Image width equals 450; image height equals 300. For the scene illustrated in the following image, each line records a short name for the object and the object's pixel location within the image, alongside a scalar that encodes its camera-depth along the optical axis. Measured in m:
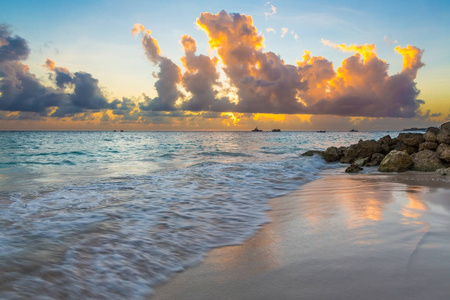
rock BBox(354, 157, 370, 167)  12.62
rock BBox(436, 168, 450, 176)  8.83
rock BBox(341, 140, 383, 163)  14.07
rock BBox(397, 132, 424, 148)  12.34
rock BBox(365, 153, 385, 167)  12.48
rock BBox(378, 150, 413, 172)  10.38
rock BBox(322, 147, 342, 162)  15.90
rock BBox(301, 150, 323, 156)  17.67
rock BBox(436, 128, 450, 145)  10.59
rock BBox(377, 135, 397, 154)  14.02
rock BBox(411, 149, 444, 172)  10.23
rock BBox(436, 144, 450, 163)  10.16
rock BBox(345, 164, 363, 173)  10.98
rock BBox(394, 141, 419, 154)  12.63
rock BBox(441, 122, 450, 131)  11.04
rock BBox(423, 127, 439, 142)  11.31
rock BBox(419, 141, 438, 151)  11.27
